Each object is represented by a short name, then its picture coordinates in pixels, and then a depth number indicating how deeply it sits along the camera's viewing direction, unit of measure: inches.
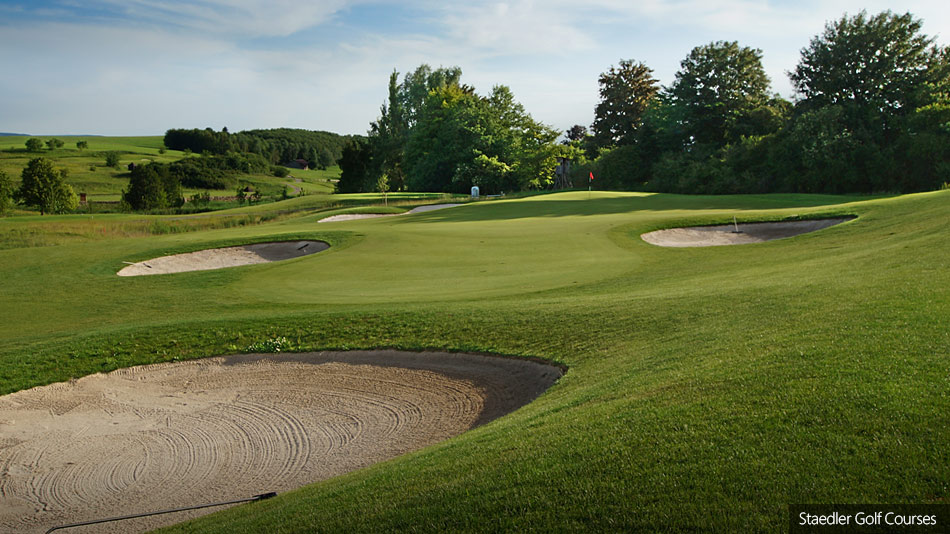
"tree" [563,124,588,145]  4365.4
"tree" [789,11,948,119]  2092.8
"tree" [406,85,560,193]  2679.6
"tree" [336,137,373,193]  3563.0
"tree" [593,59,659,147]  3331.7
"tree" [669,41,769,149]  2635.3
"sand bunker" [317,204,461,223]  1573.6
